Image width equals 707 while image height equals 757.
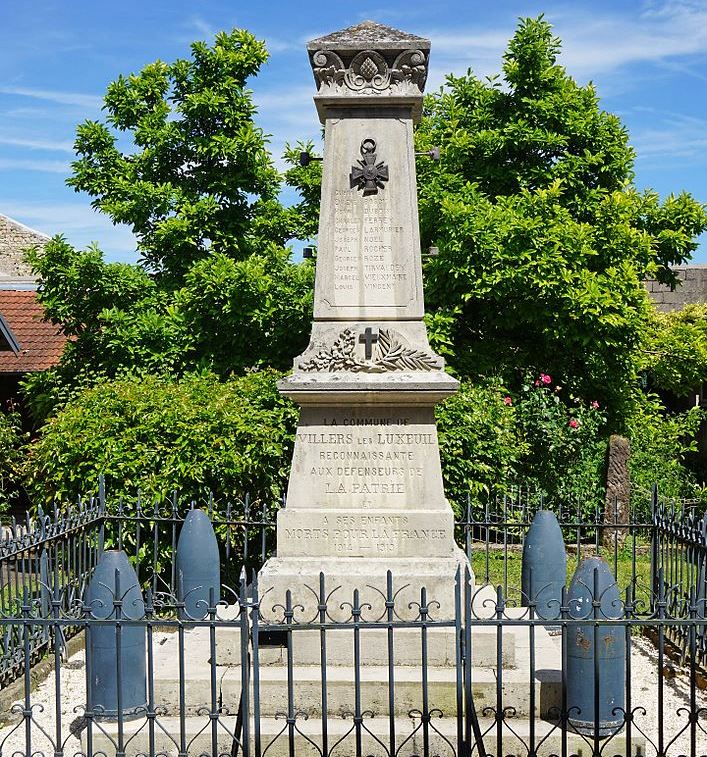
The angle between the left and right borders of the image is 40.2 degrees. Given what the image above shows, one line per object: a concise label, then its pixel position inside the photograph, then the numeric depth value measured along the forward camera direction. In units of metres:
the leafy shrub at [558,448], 13.49
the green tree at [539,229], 12.81
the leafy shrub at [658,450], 14.48
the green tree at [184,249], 12.70
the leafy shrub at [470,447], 10.75
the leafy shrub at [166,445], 9.85
